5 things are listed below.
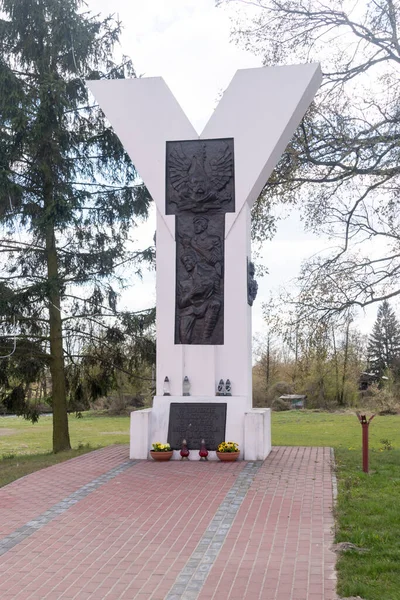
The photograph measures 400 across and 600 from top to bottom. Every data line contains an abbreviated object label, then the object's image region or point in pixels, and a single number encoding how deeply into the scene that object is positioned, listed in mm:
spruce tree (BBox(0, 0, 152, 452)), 14930
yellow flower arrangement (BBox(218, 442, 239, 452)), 11258
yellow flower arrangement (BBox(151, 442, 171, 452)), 11539
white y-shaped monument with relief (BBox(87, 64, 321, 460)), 12062
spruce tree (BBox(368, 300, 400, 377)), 40094
